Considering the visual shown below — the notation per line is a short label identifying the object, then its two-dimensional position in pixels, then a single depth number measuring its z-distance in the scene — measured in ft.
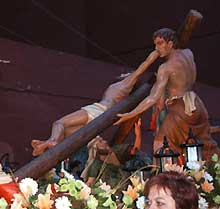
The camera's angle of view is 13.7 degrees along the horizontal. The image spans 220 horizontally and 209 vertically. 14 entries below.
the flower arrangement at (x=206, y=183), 17.10
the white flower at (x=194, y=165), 17.69
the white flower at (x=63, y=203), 11.02
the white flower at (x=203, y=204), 16.08
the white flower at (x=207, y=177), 17.55
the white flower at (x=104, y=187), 13.05
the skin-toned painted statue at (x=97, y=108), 23.60
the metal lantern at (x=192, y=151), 19.18
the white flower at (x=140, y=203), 13.86
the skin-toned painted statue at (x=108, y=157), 22.51
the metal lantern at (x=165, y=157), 18.25
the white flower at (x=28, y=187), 11.51
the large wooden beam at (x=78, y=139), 18.07
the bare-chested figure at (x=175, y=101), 22.30
